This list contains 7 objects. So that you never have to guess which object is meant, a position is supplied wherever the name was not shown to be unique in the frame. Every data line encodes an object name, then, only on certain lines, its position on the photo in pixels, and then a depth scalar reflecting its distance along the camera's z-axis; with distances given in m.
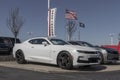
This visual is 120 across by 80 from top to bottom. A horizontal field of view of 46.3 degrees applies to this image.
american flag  13.85
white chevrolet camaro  6.09
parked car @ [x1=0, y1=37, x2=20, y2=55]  9.14
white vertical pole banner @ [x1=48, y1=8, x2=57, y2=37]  9.87
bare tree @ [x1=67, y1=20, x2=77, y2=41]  19.90
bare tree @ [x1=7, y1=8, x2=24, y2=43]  18.34
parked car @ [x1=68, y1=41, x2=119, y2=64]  8.00
